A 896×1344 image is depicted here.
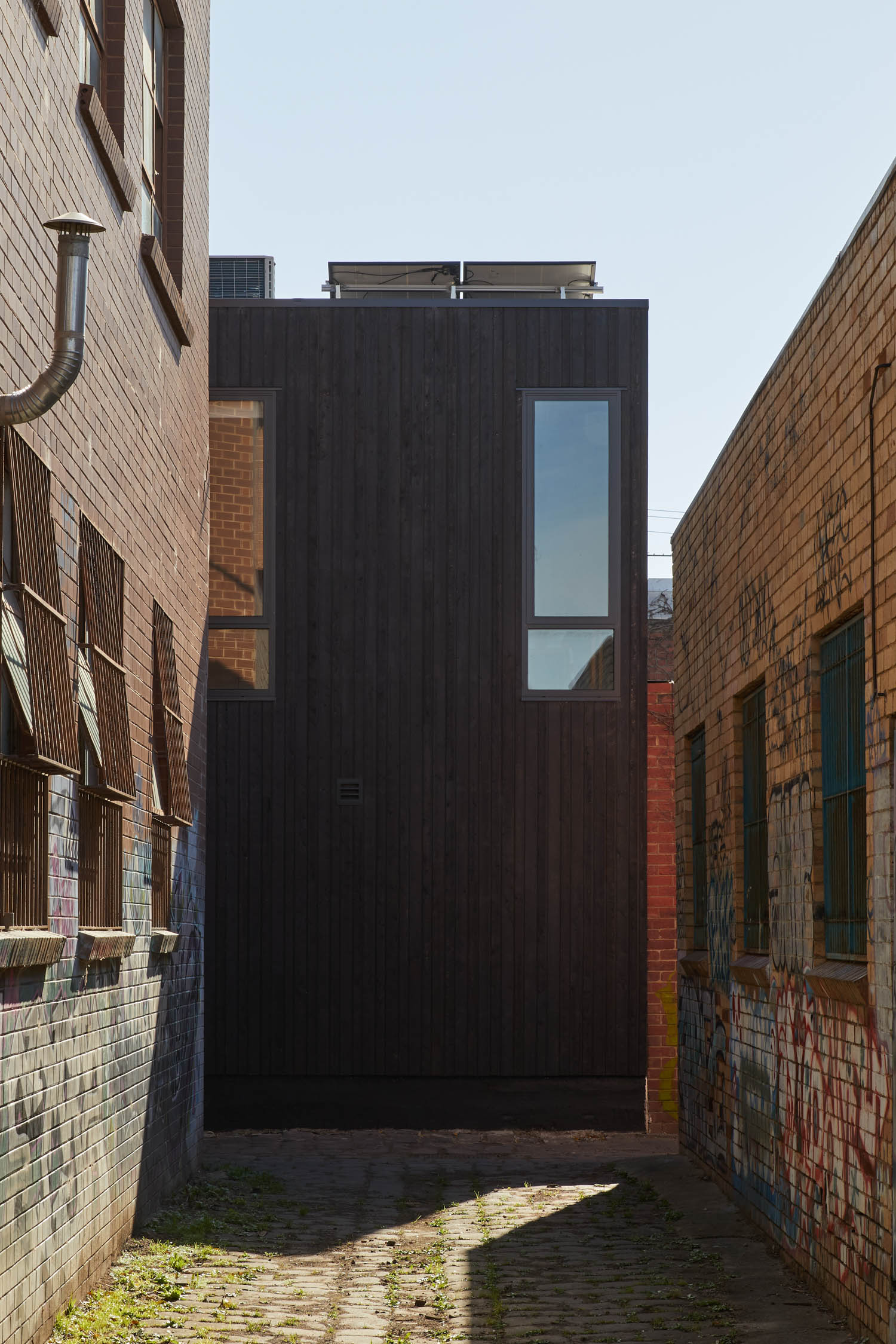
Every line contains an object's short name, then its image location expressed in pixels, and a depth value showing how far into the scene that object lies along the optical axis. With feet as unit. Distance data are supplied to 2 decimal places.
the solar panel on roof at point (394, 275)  53.47
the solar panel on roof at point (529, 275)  53.62
